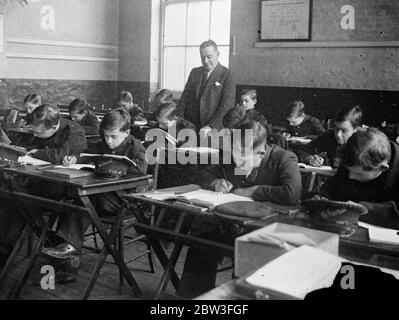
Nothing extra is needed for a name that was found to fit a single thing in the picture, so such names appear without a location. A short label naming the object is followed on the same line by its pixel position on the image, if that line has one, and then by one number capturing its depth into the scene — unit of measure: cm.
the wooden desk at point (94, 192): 283
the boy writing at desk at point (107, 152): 329
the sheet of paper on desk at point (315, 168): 366
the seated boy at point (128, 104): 706
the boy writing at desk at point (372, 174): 227
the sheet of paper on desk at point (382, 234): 197
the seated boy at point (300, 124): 544
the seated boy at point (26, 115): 590
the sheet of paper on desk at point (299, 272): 127
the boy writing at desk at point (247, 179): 274
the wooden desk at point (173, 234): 243
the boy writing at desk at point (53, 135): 381
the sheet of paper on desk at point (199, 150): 440
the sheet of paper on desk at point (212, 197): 253
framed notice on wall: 678
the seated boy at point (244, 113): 497
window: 786
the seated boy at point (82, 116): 558
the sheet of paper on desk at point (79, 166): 319
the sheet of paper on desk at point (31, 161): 347
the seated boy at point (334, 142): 390
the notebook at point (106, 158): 301
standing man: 513
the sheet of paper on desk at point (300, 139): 483
